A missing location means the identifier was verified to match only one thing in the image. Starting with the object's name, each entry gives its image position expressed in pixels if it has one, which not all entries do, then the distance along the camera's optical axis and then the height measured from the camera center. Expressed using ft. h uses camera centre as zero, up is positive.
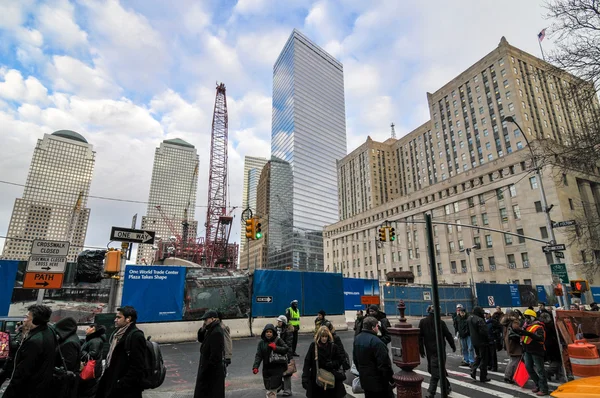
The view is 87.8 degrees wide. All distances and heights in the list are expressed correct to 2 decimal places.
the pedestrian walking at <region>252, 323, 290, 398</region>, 20.89 -4.84
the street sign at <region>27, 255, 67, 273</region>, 24.02 +1.81
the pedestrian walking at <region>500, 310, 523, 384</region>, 27.94 -5.84
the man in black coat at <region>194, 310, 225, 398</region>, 16.87 -4.26
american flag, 60.14 +46.40
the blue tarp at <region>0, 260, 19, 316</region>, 43.99 +0.81
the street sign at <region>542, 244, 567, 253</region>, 48.89 +5.60
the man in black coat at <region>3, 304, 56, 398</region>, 12.89 -3.09
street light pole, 52.09 +12.75
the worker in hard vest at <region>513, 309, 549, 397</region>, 24.40 -5.38
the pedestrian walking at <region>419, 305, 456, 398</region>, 23.97 -4.71
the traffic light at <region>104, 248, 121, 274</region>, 30.48 +2.46
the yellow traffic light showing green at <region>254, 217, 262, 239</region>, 61.98 +10.95
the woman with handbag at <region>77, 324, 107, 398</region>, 16.14 -3.87
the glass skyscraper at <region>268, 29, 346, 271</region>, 418.10 +201.72
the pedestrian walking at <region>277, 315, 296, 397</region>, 23.59 -5.19
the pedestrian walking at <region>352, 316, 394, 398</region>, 15.57 -3.94
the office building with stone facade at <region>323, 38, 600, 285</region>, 152.35 +50.88
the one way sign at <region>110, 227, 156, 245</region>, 36.22 +5.95
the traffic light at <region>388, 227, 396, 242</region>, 66.80 +10.84
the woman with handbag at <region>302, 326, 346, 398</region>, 16.16 -4.27
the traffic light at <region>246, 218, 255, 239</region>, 60.64 +10.80
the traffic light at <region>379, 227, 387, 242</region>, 70.90 +11.20
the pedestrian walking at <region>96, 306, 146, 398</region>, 13.17 -3.26
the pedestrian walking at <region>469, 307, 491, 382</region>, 27.96 -5.06
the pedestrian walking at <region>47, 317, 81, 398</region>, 14.47 -3.41
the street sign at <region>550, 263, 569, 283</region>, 47.09 +1.86
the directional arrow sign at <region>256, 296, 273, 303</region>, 55.77 -2.27
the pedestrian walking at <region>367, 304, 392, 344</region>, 28.26 -3.49
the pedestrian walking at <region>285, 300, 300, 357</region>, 39.30 -3.59
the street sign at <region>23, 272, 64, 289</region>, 23.58 +0.57
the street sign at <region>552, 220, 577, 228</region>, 46.06 +8.90
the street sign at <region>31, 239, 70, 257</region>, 24.16 +3.05
